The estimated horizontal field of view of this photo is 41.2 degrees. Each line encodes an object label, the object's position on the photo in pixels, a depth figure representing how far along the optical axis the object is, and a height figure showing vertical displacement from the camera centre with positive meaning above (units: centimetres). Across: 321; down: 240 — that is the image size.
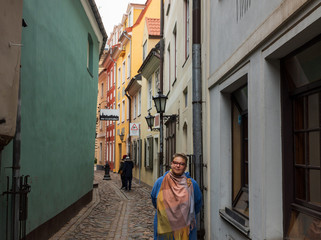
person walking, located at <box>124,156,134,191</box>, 1867 -103
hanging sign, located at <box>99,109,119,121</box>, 2080 +167
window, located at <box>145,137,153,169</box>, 1977 -20
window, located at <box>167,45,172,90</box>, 1474 +285
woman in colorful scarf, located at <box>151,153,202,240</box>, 486 -65
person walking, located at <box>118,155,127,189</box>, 1913 -131
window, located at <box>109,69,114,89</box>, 3848 +636
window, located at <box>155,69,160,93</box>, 1844 +302
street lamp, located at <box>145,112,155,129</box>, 1528 +101
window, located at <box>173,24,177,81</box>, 1331 +325
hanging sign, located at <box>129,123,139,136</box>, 1897 +84
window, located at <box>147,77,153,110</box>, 2092 +265
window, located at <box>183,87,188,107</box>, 1082 +133
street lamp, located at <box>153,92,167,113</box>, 1172 +127
